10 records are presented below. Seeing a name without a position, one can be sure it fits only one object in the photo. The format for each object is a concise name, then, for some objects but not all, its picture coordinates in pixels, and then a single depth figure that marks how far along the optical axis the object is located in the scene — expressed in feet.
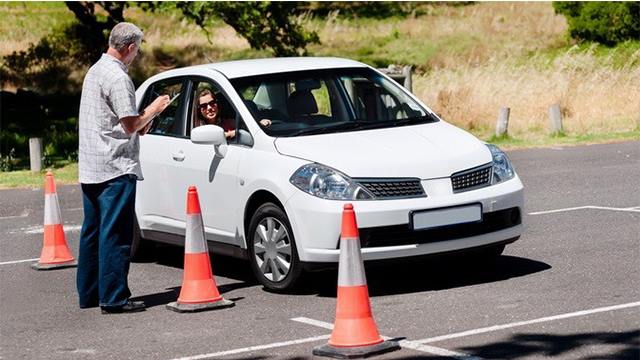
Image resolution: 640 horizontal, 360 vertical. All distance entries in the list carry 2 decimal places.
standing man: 32.53
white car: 32.22
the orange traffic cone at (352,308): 26.16
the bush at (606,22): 138.21
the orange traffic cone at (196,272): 32.32
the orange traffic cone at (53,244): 40.09
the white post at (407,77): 83.51
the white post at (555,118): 79.36
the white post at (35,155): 71.97
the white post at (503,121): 79.00
